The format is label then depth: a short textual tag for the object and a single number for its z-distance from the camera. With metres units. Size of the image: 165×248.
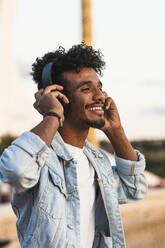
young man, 2.33
